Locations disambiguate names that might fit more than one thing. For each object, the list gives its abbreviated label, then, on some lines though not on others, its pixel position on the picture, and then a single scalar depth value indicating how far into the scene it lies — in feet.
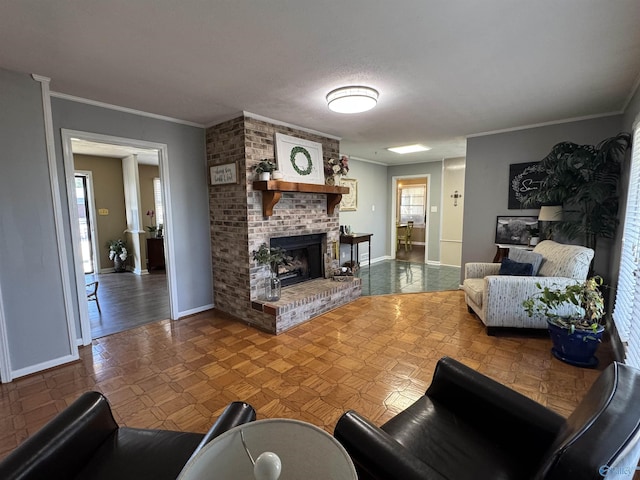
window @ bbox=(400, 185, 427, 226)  32.78
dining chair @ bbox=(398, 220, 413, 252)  27.62
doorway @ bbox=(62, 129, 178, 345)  9.35
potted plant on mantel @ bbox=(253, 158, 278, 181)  10.82
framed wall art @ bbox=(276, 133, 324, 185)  11.86
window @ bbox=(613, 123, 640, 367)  6.73
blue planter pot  7.97
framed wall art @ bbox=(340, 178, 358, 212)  19.95
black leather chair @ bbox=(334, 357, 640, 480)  2.29
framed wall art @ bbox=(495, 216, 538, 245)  13.19
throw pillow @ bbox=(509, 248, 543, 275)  10.66
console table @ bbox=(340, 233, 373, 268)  17.47
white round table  1.92
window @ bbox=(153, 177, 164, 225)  21.89
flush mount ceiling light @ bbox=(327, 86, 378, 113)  8.42
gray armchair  9.55
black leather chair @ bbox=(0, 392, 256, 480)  3.34
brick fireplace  10.93
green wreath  12.31
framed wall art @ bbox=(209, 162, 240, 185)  11.17
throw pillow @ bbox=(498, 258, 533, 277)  10.38
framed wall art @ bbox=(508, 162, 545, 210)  12.75
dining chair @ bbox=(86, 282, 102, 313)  12.33
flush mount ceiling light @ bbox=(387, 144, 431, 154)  16.75
